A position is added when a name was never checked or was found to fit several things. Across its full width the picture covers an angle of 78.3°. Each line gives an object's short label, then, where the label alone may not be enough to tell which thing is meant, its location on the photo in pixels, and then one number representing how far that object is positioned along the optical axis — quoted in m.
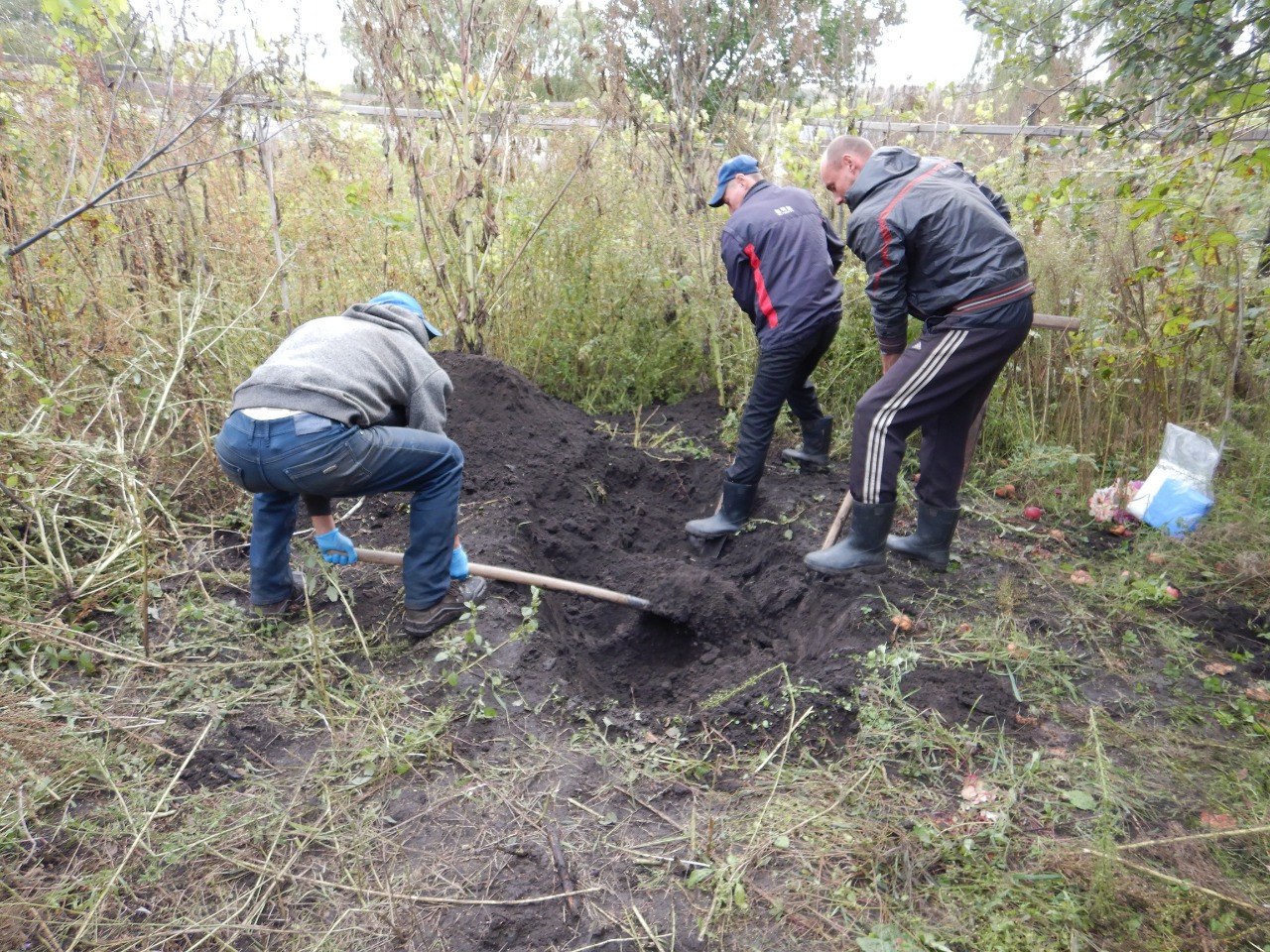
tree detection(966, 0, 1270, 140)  3.26
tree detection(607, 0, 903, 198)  5.69
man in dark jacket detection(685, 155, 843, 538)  4.54
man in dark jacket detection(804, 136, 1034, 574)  3.60
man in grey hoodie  3.02
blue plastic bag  4.29
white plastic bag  4.31
